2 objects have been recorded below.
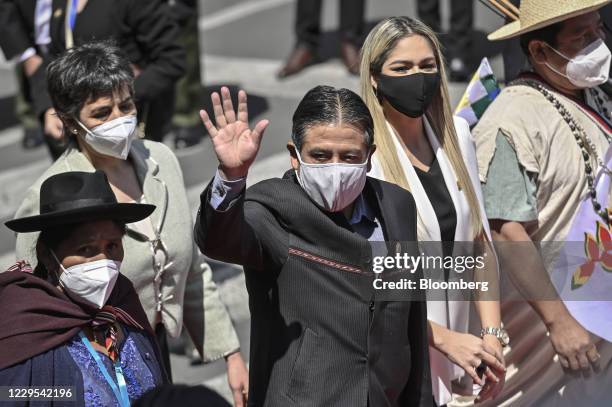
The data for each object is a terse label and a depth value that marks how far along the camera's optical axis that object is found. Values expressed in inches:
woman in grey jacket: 318.3
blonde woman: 308.0
